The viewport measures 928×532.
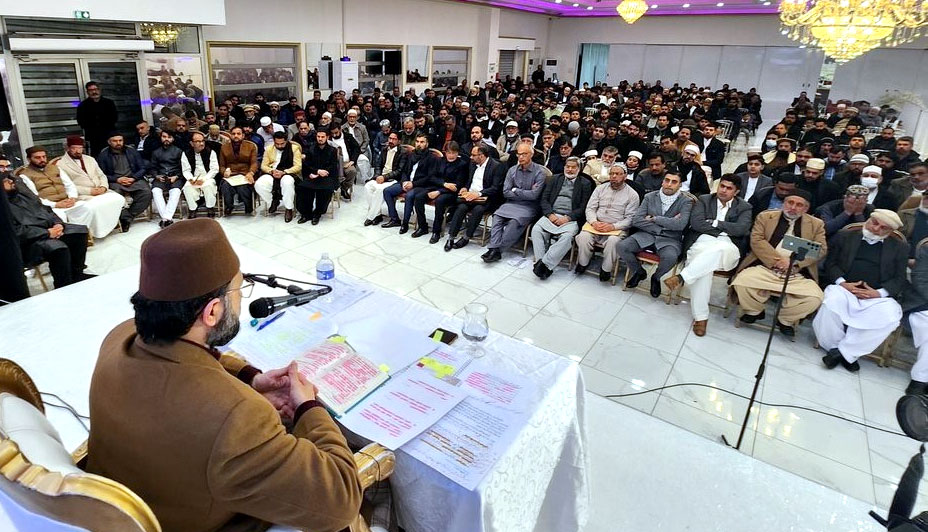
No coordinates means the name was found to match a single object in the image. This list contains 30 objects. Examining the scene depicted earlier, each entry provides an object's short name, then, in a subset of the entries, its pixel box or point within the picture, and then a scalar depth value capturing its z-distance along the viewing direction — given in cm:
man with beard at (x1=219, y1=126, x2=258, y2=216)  625
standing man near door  649
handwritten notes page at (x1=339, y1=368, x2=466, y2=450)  146
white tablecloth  142
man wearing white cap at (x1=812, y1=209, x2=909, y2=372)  366
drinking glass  193
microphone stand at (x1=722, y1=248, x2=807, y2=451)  262
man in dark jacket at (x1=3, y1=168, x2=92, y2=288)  402
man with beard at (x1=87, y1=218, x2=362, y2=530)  108
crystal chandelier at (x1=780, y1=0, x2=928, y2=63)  629
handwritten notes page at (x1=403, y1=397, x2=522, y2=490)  138
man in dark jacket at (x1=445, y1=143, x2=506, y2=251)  569
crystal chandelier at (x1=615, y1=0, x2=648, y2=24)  983
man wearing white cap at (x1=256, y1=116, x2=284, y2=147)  793
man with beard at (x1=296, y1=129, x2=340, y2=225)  631
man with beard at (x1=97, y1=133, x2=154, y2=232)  565
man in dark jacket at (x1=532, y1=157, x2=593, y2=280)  501
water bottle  236
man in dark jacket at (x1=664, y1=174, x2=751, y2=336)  417
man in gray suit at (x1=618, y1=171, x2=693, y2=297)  457
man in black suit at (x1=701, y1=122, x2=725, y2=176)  812
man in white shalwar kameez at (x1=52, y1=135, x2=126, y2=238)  512
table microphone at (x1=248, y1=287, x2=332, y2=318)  163
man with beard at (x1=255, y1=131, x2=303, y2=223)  634
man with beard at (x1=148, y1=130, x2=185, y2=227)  584
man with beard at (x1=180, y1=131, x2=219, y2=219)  605
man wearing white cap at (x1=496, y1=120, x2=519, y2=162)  808
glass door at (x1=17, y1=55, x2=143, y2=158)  654
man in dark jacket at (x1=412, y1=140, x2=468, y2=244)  584
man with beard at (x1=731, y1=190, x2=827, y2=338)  401
